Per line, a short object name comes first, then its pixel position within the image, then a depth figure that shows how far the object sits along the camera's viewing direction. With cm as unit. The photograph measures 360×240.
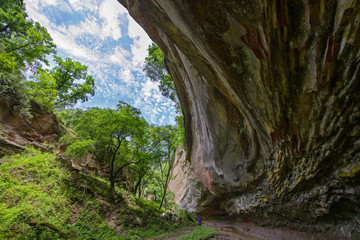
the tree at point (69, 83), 1603
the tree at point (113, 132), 989
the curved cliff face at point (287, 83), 341
